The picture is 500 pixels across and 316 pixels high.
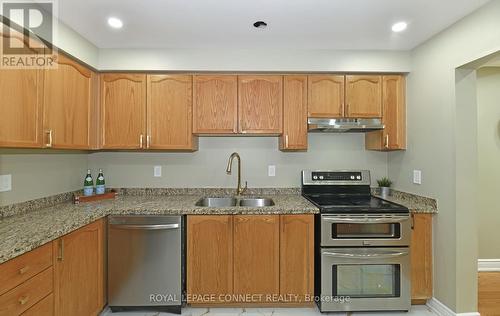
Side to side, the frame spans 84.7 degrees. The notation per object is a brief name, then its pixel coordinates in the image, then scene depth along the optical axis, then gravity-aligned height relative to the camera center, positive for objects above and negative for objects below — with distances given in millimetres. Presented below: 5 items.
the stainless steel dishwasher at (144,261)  2264 -837
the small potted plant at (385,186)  3011 -299
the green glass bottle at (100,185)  2852 -266
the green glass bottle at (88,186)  2740 -267
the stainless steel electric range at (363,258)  2293 -828
